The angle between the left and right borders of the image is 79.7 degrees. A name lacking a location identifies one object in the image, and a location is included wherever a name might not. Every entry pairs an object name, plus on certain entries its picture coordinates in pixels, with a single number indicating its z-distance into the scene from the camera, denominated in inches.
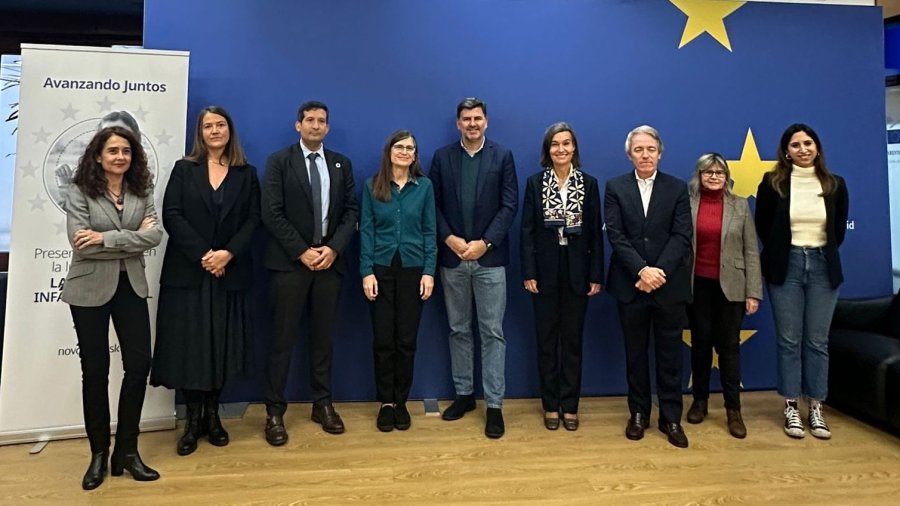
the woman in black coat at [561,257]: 113.7
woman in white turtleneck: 115.2
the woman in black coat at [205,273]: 103.2
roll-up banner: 107.9
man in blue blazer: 117.0
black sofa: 112.9
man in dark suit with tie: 110.5
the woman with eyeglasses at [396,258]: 115.2
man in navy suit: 109.0
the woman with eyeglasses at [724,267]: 116.2
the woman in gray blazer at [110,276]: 87.4
